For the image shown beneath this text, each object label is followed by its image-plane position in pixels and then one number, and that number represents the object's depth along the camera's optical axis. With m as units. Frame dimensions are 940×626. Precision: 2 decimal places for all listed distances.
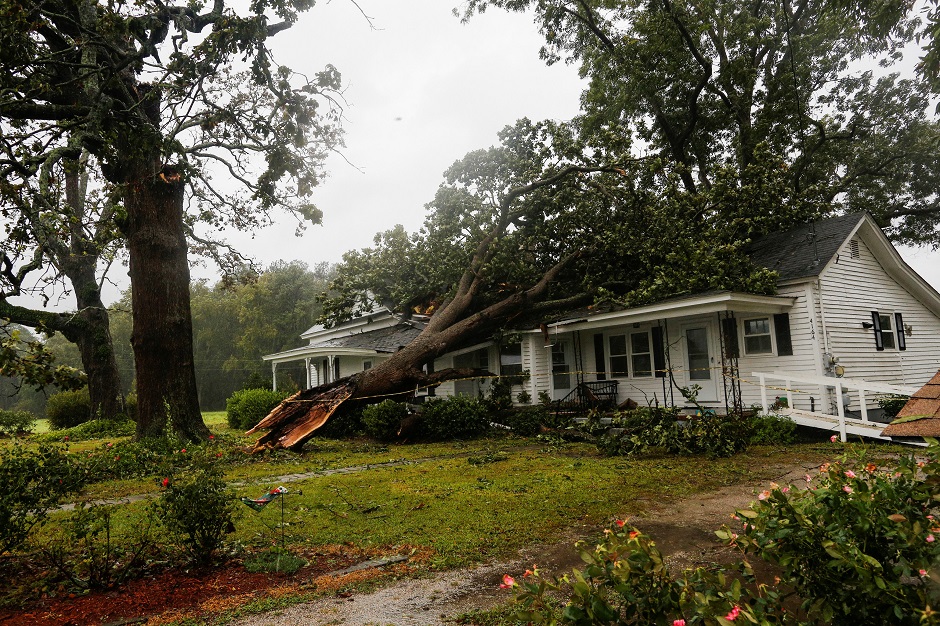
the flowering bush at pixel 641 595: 1.95
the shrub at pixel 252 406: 20.34
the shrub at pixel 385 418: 15.44
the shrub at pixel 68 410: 23.70
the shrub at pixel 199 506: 4.68
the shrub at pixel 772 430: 12.07
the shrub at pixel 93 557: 4.43
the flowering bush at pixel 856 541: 1.98
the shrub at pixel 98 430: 18.81
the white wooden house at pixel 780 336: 13.48
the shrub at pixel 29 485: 4.41
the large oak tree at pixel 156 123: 8.41
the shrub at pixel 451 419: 15.44
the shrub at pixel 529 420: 15.80
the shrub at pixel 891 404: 13.44
